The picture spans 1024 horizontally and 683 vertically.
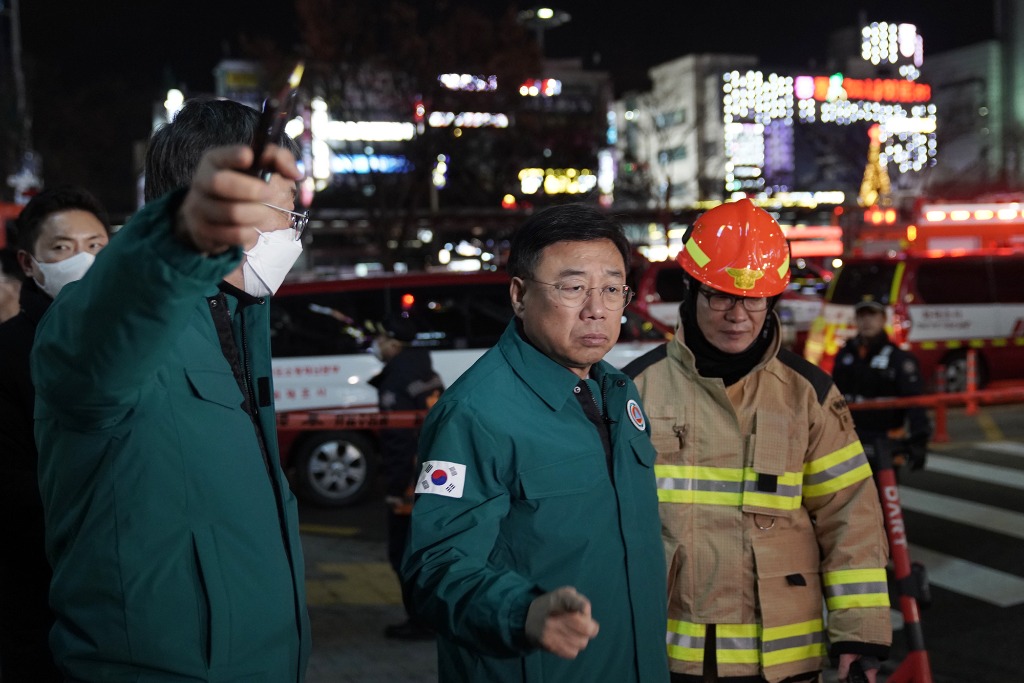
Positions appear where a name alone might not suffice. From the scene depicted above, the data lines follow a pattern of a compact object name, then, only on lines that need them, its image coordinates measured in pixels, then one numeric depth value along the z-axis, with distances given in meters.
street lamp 25.09
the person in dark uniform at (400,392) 5.89
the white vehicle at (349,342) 9.45
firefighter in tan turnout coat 2.72
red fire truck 14.44
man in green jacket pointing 1.31
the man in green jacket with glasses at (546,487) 1.94
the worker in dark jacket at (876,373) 7.15
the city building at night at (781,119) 57.72
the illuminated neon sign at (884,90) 61.81
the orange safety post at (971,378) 13.22
